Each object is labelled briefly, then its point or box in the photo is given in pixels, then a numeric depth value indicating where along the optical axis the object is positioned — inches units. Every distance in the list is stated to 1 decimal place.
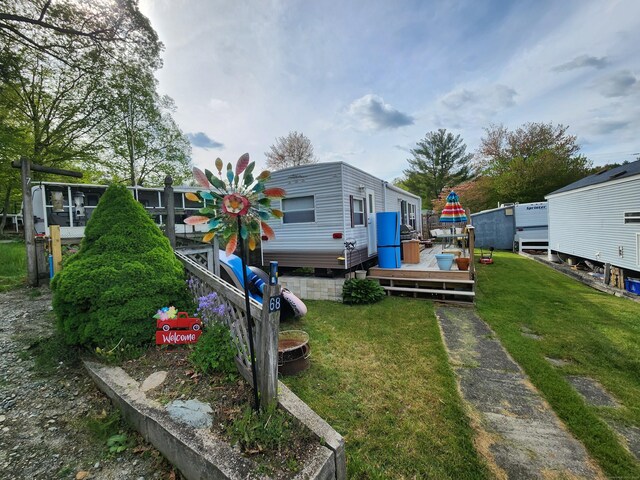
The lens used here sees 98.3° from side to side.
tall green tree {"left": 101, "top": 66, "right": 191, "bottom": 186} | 541.4
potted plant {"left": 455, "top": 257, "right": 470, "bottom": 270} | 287.1
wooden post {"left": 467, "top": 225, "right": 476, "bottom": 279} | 260.1
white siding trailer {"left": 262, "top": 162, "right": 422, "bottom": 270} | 281.9
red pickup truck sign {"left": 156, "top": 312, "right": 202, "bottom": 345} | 115.2
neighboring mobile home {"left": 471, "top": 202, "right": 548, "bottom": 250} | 689.0
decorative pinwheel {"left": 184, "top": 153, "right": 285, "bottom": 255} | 77.7
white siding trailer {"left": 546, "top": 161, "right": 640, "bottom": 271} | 325.1
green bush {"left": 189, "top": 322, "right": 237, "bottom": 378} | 103.5
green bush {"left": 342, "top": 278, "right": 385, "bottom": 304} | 272.2
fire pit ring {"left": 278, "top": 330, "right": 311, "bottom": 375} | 137.3
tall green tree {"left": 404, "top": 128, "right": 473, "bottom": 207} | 1143.0
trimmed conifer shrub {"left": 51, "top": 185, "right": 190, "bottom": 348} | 113.3
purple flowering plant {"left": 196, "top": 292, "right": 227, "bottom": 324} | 113.5
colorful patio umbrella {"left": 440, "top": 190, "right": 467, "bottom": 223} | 372.2
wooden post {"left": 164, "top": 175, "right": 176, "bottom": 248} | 160.4
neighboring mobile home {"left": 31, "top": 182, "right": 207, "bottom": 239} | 435.2
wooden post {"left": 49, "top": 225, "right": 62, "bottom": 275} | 190.5
